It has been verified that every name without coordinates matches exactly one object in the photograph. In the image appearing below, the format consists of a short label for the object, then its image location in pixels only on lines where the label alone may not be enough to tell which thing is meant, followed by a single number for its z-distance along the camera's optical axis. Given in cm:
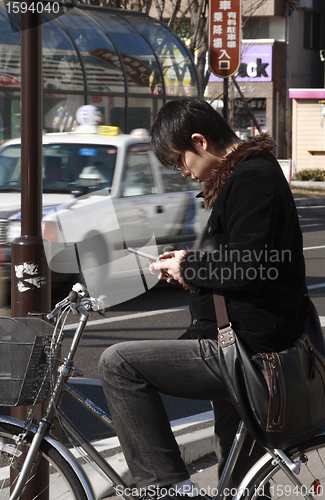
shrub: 5694
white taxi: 1460
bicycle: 462
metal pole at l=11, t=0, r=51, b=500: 584
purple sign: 6956
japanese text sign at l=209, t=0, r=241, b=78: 3497
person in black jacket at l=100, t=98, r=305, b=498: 433
